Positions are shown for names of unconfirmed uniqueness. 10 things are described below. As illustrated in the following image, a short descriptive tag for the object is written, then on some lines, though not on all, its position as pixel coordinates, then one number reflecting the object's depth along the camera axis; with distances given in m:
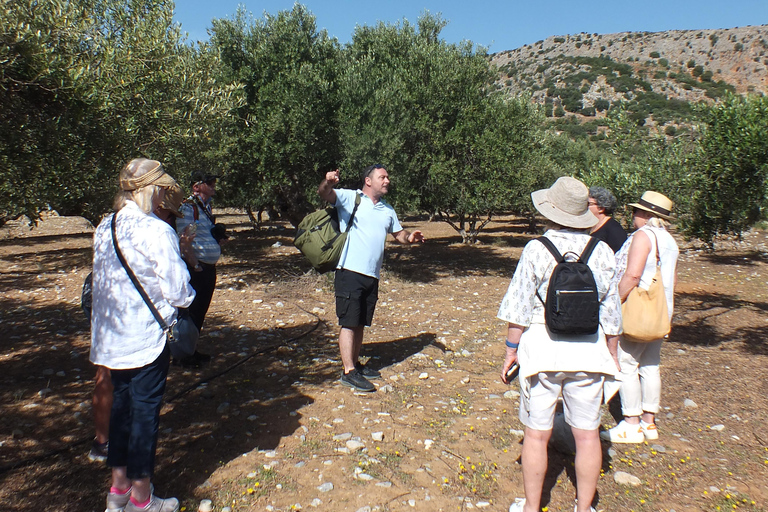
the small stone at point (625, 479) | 3.98
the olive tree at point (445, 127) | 13.30
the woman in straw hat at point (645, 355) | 4.49
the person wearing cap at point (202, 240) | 5.80
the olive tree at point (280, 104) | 11.91
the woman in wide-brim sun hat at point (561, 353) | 3.09
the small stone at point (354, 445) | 4.37
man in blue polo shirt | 5.47
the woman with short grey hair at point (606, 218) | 5.11
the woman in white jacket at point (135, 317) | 3.02
